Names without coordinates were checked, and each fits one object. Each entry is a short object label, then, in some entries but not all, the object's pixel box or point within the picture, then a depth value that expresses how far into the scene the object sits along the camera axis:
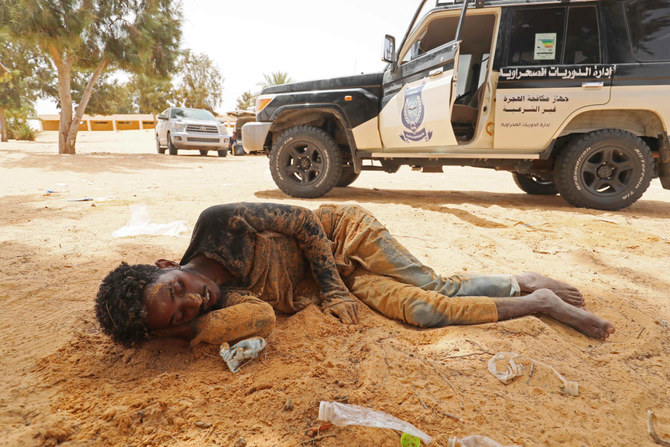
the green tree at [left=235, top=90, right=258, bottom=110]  40.47
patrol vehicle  4.64
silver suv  14.51
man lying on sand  1.78
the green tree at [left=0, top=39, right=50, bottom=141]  19.82
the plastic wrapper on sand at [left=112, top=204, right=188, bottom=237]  3.94
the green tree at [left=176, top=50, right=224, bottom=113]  38.62
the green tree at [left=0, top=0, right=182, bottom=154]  11.92
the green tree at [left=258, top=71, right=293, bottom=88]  33.75
